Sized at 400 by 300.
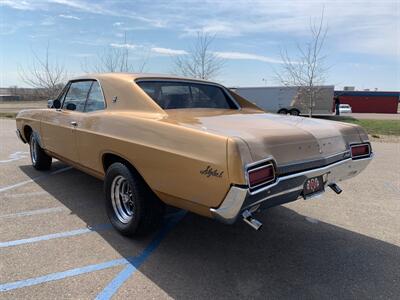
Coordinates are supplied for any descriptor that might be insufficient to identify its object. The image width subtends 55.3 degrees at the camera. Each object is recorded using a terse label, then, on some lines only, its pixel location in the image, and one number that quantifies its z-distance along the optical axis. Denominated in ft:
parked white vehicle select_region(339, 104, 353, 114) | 129.14
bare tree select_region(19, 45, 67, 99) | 76.38
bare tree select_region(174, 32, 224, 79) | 68.08
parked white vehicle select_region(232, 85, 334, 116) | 89.83
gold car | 9.13
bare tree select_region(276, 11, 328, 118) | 65.01
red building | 174.60
